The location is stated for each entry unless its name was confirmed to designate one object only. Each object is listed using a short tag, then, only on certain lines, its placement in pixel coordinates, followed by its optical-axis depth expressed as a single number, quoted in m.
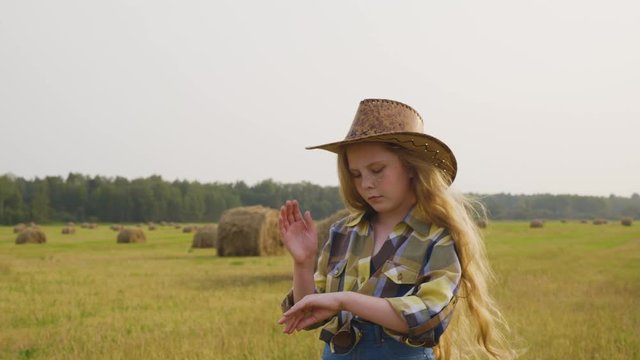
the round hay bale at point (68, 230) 44.77
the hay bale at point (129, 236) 34.75
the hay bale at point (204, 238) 30.78
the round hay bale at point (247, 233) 25.11
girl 3.09
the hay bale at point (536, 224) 49.31
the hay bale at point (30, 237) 33.38
